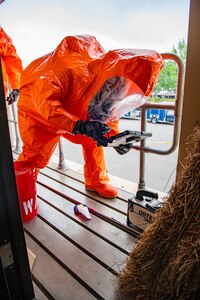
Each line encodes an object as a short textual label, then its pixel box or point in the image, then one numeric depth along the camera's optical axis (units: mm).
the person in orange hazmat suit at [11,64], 2068
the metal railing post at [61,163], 2446
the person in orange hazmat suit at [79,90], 1126
